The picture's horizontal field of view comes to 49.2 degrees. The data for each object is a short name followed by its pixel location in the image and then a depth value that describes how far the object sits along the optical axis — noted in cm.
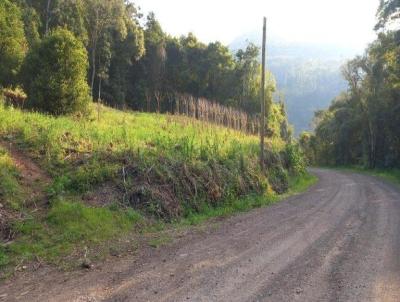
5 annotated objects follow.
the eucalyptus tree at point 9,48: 2252
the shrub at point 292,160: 2688
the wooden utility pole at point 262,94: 2006
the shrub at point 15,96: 1890
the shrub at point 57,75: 1723
